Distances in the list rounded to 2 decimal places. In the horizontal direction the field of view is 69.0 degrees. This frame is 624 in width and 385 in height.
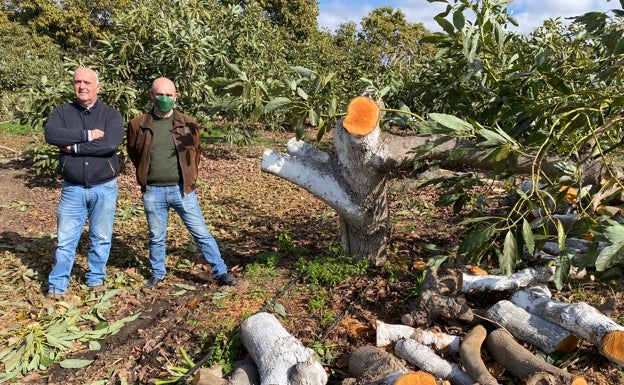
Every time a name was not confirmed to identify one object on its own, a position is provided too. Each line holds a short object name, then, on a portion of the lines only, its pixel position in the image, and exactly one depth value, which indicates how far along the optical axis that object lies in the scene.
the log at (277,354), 2.19
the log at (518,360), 1.97
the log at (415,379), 1.87
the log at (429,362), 2.20
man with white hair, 3.27
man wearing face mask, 3.36
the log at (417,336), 2.46
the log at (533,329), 2.37
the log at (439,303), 2.60
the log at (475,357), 2.07
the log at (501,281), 2.81
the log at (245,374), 2.33
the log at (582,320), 2.16
